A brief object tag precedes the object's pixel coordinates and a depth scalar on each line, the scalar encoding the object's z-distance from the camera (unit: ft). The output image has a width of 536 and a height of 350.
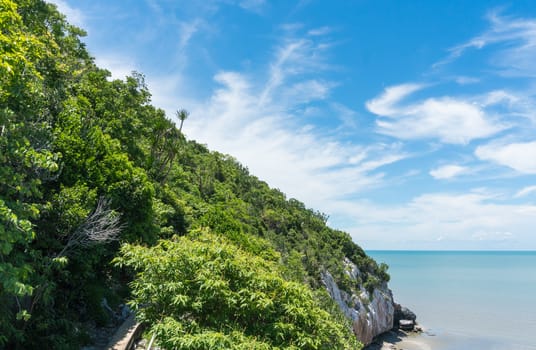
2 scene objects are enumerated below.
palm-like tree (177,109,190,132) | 73.84
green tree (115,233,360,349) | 25.57
